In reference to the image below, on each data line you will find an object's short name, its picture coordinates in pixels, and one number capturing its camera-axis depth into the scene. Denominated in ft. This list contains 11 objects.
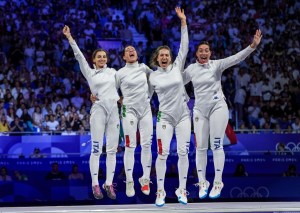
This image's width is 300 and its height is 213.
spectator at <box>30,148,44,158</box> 51.37
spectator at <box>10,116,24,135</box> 54.08
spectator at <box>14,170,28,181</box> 50.24
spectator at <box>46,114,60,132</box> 54.60
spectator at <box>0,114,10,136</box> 53.72
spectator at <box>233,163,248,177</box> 52.01
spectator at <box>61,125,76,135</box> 53.06
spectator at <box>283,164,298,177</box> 52.55
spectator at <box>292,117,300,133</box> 57.57
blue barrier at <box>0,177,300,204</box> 49.44
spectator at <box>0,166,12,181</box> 49.88
